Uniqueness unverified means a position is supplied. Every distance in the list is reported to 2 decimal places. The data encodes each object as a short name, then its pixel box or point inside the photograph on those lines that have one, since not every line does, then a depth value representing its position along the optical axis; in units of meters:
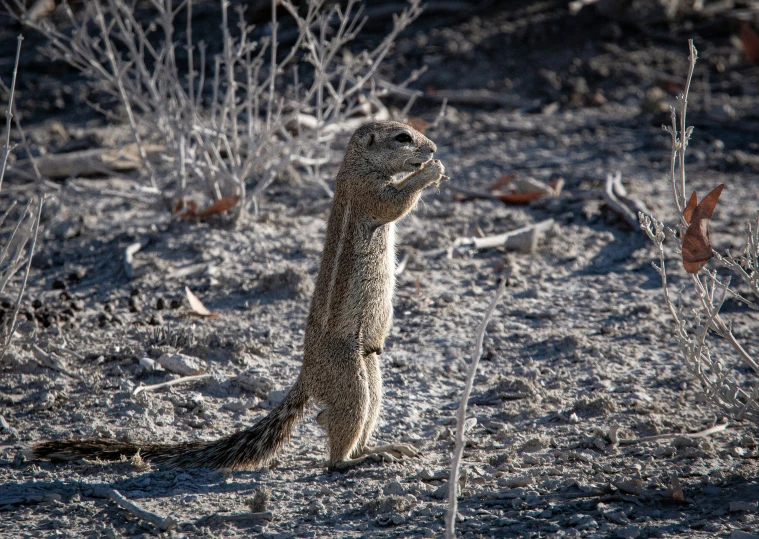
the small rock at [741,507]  7.23
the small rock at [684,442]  8.67
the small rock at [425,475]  8.30
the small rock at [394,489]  7.96
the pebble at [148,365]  10.39
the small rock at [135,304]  12.23
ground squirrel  8.35
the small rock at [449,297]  12.70
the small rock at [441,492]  7.88
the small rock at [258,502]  7.63
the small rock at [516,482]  8.02
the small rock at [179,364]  10.38
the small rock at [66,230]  14.86
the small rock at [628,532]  6.95
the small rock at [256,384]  10.23
